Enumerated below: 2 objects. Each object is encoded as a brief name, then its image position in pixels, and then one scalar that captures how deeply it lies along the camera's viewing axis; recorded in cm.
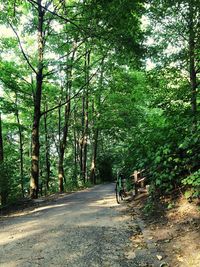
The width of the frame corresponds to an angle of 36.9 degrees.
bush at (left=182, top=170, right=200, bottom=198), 564
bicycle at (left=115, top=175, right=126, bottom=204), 1043
